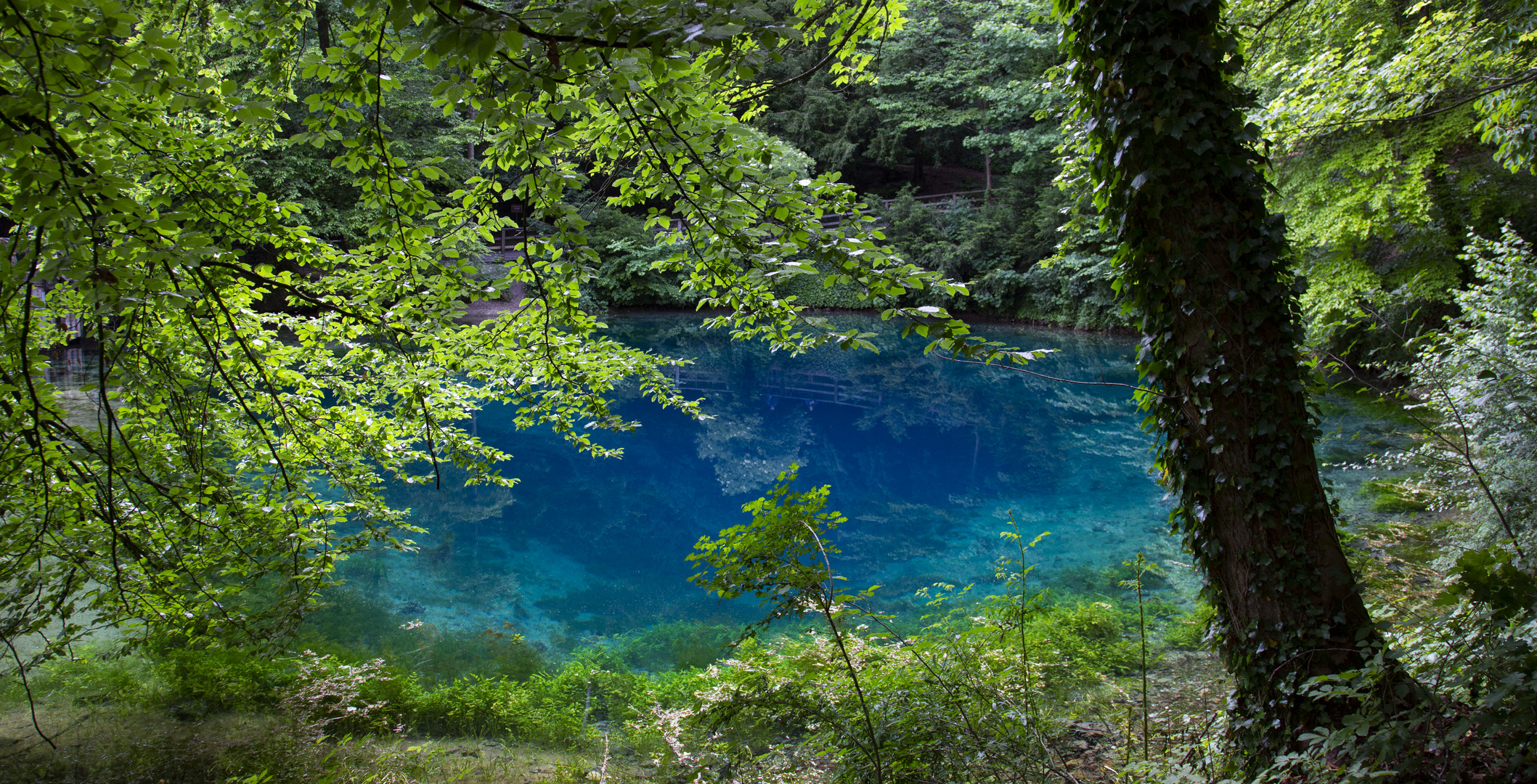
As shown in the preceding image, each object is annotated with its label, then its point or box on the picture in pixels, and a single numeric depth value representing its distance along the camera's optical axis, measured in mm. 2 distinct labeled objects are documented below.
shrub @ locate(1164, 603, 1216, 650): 5586
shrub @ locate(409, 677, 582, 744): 4840
